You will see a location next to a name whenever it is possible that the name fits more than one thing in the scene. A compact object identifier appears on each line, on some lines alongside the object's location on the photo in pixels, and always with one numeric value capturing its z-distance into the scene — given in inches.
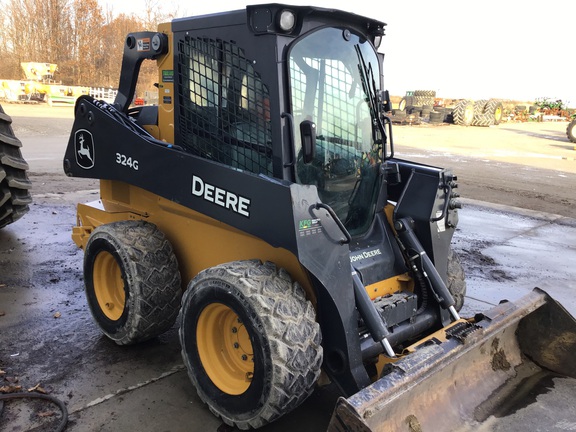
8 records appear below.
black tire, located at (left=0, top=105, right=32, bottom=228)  218.8
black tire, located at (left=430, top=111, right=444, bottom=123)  1227.9
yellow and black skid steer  104.0
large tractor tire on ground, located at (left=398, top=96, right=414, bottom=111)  1416.8
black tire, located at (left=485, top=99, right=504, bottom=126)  1286.9
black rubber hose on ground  118.7
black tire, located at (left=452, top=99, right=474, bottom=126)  1220.5
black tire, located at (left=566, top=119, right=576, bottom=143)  934.4
